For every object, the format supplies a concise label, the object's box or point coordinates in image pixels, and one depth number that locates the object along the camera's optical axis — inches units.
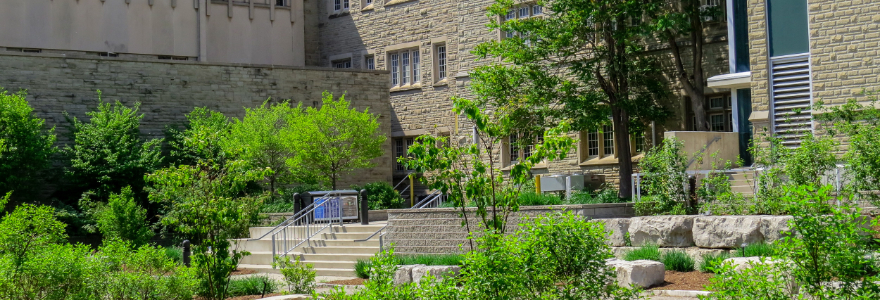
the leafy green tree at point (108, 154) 1049.5
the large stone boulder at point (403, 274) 577.3
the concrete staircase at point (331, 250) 774.5
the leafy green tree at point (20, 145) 984.3
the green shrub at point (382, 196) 1017.5
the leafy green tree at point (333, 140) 1068.5
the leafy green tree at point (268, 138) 1075.9
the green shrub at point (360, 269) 684.1
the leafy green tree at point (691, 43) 895.7
